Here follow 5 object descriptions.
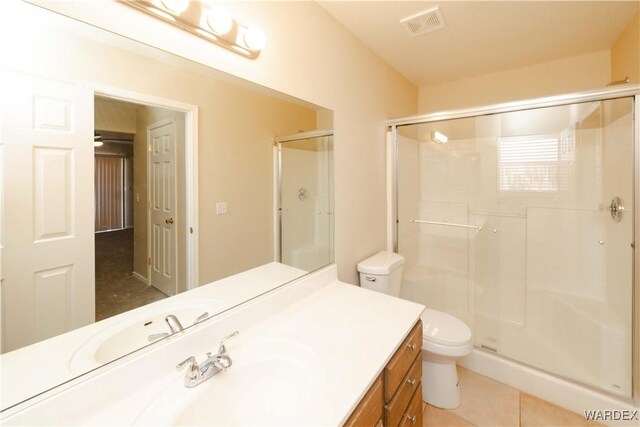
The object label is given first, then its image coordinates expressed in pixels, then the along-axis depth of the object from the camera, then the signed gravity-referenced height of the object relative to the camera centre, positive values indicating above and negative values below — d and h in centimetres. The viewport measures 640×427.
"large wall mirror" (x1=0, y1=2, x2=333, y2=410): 63 +5
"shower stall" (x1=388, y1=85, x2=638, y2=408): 165 -13
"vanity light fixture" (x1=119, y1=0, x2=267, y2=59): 84 +66
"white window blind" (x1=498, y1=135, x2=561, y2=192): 214 +39
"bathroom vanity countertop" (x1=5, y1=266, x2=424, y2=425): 67 -49
